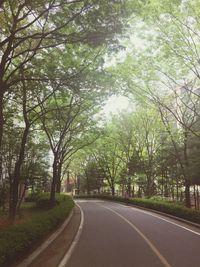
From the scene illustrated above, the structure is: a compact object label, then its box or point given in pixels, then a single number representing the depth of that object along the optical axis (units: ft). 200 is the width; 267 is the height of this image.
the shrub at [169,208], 34.11
